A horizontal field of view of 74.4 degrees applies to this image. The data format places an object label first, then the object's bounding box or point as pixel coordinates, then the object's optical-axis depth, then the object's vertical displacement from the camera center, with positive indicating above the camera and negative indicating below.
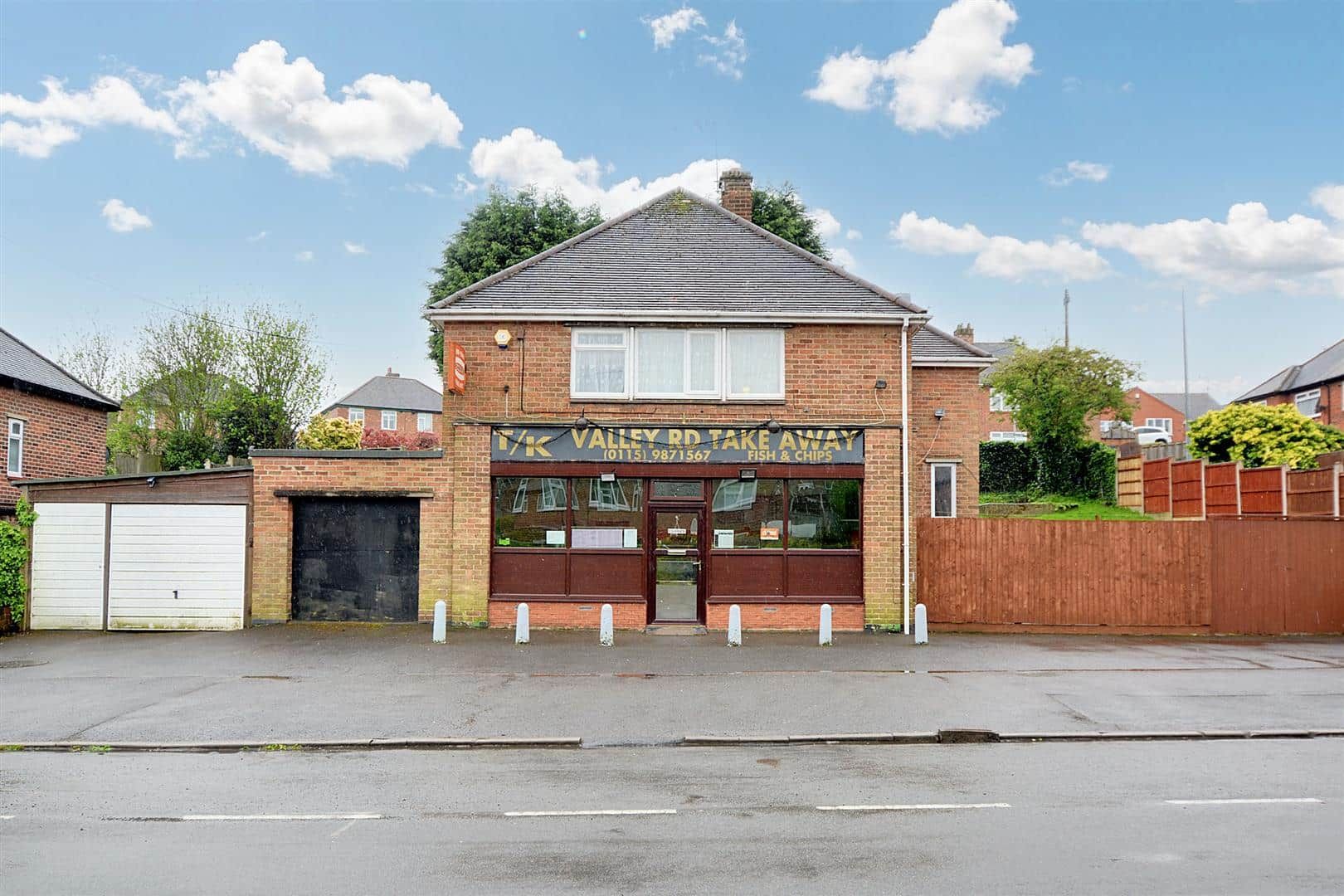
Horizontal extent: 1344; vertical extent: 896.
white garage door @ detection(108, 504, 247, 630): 16.45 -1.29
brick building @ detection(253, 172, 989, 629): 16.05 +0.36
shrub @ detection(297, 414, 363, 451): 33.16 +2.44
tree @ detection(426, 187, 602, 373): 31.55 +9.38
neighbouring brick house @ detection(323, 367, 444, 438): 66.44 +6.79
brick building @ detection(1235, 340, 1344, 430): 42.09 +5.58
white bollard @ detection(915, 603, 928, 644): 14.65 -2.11
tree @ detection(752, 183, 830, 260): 32.31 +10.28
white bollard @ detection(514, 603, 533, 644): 14.62 -2.15
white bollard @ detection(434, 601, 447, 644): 14.61 -2.10
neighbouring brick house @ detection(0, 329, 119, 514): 20.00 +1.86
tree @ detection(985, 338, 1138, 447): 33.28 +4.16
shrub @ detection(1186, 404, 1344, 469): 24.62 +1.73
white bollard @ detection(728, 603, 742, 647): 14.66 -2.16
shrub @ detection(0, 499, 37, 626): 16.30 -1.13
